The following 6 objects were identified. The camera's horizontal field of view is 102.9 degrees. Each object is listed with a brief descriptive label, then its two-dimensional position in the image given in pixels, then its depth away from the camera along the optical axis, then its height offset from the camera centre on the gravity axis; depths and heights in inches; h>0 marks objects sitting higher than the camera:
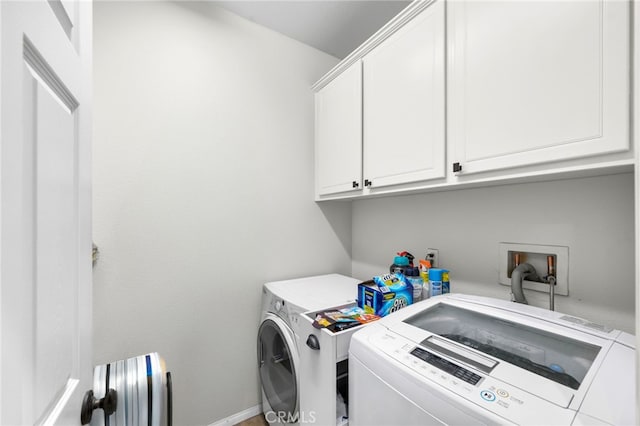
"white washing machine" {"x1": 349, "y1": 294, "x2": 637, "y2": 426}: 22.8 -17.3
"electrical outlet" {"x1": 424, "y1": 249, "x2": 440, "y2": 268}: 60.7 -10.9
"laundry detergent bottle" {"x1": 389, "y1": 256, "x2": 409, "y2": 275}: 56.5 -12.2
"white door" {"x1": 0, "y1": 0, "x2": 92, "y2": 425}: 12.7 -0.1
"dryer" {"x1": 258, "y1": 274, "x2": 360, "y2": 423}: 50.7 -26.6
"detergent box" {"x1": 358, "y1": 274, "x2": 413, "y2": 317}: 44.9 -15.1
